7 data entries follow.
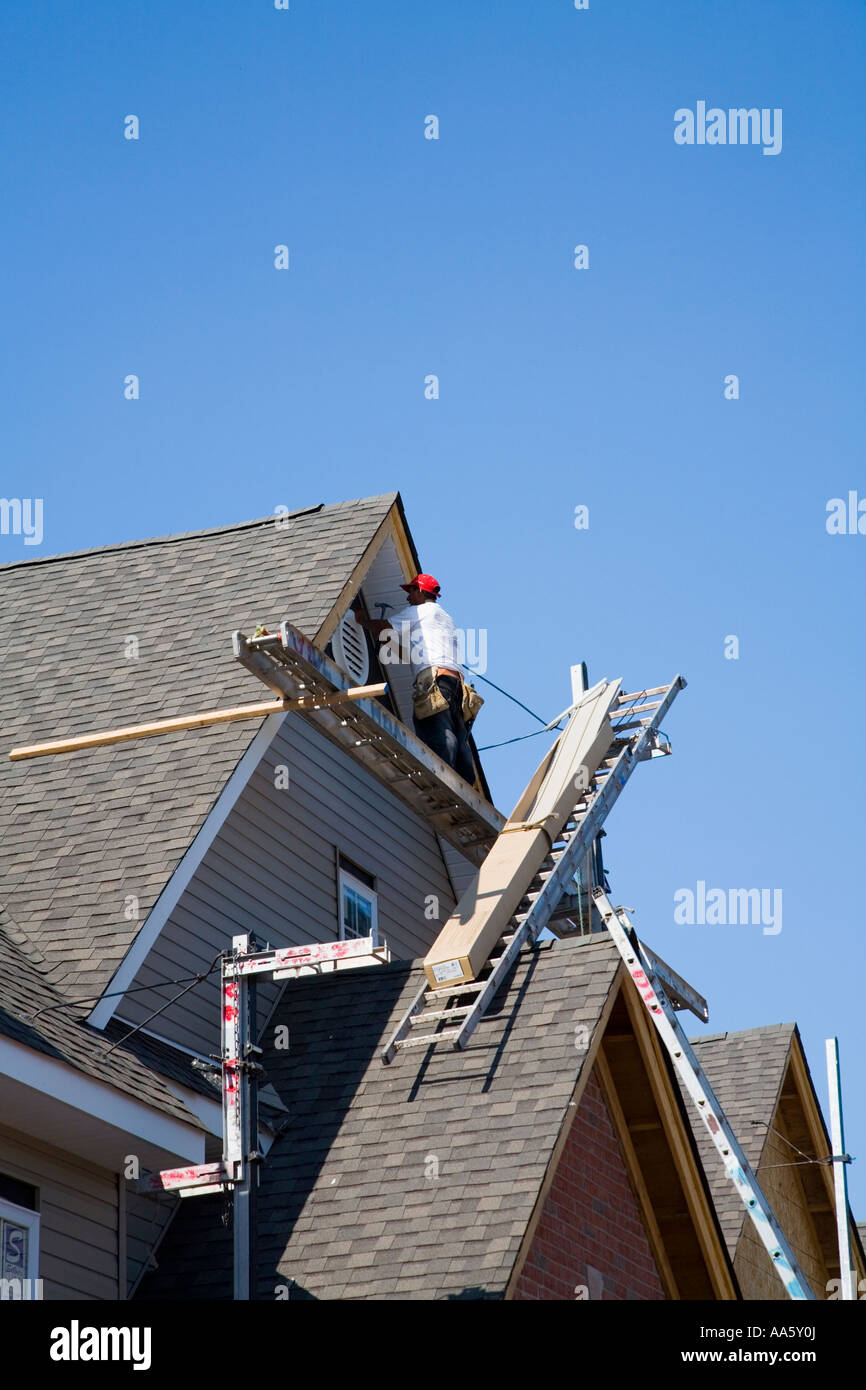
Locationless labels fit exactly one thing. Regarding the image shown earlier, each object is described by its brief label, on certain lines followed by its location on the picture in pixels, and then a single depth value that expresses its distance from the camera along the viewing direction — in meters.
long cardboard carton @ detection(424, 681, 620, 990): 13.60
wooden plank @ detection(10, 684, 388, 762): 14.23
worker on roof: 16.97
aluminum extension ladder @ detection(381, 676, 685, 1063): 13.30
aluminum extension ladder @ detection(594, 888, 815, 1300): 13.20
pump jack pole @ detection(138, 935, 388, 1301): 10.62
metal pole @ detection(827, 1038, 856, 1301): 17.67
